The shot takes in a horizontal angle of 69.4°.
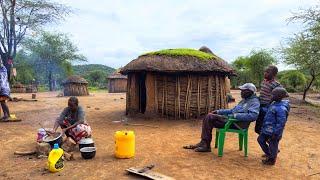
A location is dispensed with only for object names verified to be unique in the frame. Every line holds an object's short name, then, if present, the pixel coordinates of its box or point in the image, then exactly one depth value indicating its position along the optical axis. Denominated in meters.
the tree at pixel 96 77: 37.62
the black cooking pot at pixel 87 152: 3.99
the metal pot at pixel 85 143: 4.14
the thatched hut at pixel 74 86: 18.34
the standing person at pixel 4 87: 6.67
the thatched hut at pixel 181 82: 7.50
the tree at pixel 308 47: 10.75
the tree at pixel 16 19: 12.82
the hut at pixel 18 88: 21.56
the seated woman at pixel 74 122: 4.37
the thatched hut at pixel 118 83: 23.01
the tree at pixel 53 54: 29.60
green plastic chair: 4.12
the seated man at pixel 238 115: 4.04
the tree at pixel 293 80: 24.08
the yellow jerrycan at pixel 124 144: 4.01
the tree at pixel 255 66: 24.37
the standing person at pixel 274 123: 3.74
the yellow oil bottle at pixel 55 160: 3.46
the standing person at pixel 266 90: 4.24
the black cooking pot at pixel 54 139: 4.18
